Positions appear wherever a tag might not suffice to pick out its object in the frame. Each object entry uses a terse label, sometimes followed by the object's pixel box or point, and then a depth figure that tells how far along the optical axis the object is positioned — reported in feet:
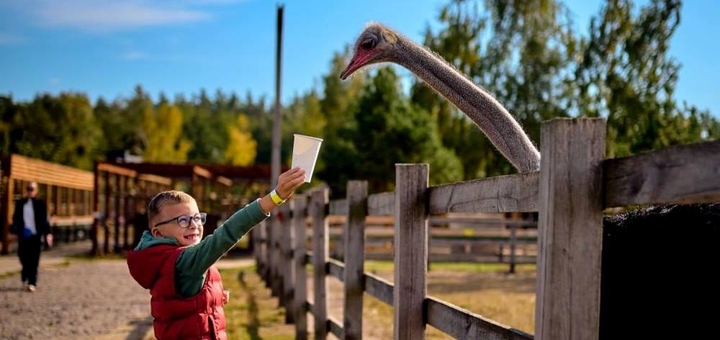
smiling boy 10.62
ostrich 12.84
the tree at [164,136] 177.78
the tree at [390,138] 95.40
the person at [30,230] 37.55
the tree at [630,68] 70.64
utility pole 61.67
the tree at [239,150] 185.57
